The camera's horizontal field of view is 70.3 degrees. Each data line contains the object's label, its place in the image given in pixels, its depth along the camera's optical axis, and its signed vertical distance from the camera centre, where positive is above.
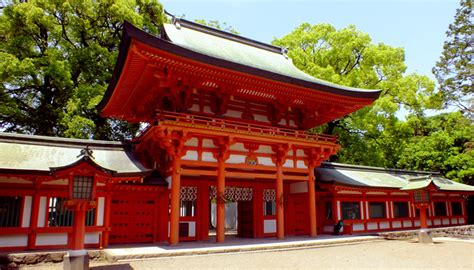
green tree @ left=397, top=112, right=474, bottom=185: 29.67 +4.27
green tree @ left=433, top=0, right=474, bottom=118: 21.91 +9.24
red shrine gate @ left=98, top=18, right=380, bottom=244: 13.59 +3.55
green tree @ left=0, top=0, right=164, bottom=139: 22.69 +9.78
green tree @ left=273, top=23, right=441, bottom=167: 28.55 +10.16
